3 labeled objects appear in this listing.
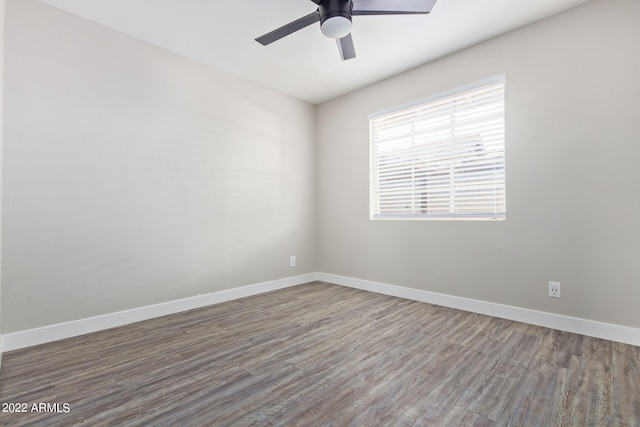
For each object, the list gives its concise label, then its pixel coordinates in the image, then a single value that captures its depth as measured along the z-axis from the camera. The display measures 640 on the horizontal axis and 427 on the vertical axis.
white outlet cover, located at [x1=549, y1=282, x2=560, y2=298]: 2.34
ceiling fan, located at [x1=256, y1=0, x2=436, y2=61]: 1.89
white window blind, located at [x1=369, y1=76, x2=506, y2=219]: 2.70
